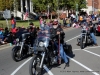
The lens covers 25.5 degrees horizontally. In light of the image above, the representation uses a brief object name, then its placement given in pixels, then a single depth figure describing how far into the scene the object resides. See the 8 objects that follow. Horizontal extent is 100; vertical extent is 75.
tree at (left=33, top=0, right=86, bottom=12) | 42.16
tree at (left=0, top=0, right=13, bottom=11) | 39.29
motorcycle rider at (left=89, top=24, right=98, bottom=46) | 12.25
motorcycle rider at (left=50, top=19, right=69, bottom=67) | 7.32
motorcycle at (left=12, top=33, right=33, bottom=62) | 8.83
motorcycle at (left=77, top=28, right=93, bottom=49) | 11.63
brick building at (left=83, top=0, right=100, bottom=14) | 81.56
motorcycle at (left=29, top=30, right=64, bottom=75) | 6.55
